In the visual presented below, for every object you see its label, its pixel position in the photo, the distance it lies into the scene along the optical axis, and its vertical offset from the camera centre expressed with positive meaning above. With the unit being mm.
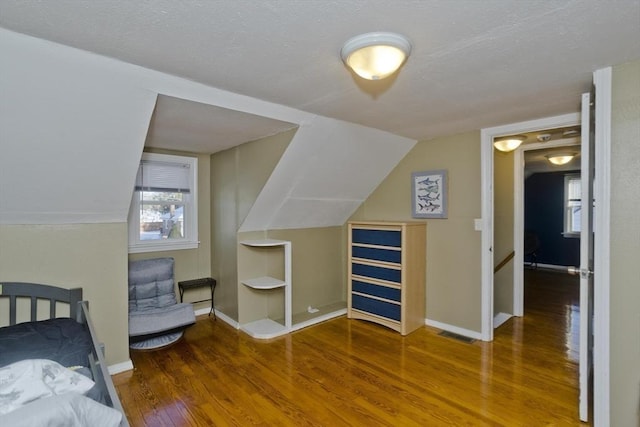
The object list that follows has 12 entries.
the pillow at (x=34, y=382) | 1150 -646
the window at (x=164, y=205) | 3615 +89
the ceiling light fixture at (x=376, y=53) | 1494 +768
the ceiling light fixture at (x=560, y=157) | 4623 +786
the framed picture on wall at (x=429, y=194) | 3520 +203
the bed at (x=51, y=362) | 1000 -671
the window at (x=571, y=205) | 6596 +129
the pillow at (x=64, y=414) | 927 -600
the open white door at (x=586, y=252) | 1995 -255
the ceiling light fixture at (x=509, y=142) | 3385 +733
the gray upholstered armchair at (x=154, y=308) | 2891 -923
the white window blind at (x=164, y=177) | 3620 +421
